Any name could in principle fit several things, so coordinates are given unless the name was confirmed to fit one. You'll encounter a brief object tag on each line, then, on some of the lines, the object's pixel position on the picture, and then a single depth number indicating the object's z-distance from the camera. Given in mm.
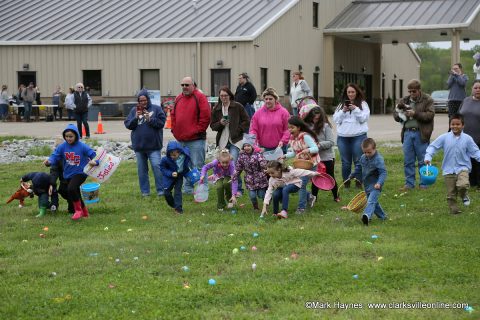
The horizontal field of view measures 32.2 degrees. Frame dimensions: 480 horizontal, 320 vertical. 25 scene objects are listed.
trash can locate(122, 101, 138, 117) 37781
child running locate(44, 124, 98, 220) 11766
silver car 45938
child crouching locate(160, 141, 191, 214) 12031
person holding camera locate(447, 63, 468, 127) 16609
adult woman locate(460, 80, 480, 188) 12734
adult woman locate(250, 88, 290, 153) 12430
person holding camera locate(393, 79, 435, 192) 13148
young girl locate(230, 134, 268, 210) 11945
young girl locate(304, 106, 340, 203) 12565
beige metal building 37531
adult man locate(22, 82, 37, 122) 35531
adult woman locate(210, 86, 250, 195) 13039
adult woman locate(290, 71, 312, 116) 20141
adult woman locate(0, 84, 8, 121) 36375
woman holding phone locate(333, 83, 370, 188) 12992
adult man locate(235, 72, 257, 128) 15148
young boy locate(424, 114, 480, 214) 11133
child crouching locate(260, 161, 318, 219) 11305
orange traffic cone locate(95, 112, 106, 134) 27791
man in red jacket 13422
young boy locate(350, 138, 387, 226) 10492
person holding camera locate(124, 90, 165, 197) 13344
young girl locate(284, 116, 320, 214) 11617
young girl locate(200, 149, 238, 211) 12188
